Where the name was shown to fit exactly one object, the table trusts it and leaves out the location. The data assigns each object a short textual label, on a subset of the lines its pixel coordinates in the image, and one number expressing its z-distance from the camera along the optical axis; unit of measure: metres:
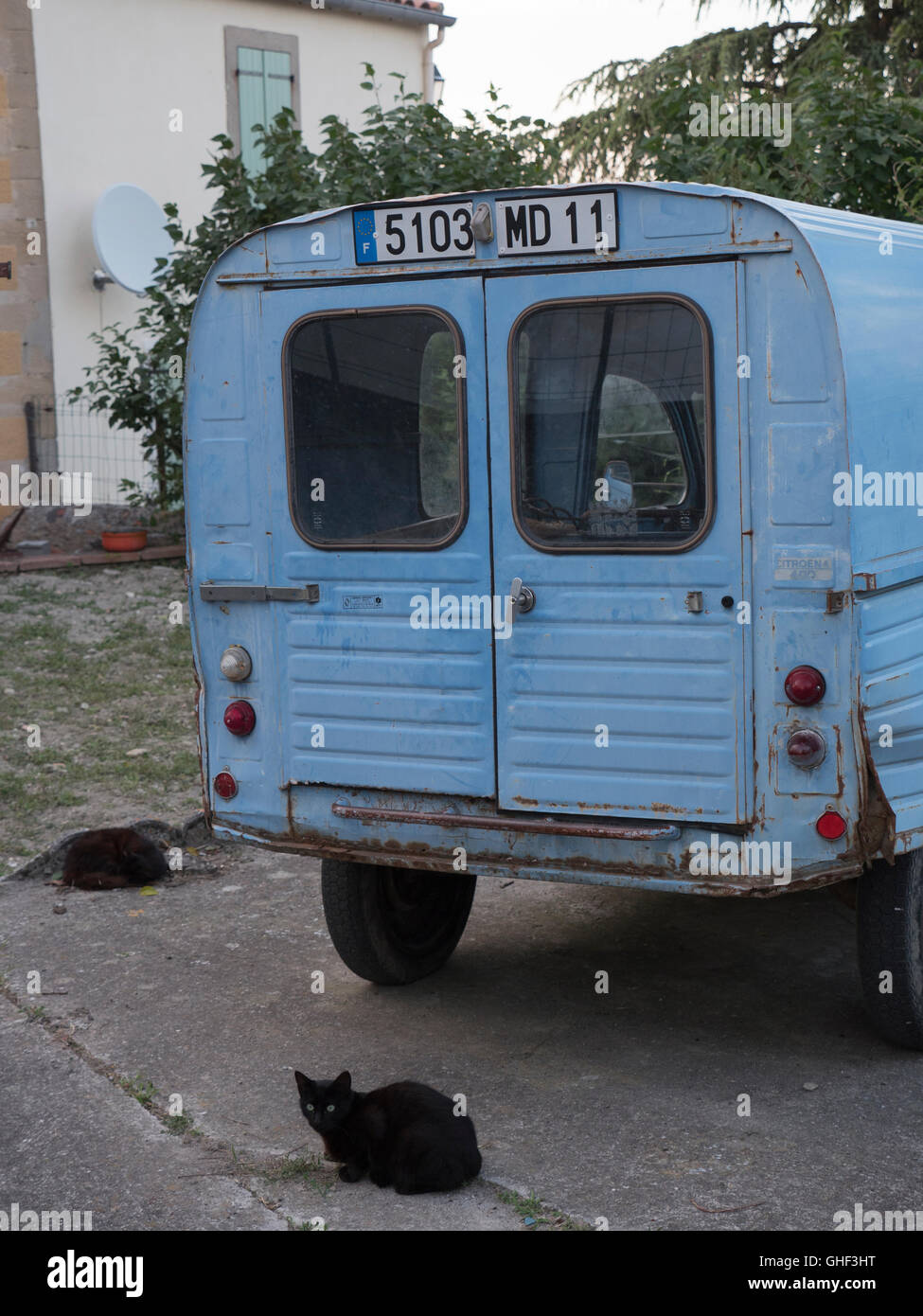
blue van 4.20
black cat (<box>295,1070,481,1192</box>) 3.93
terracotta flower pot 13.99
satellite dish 14.51
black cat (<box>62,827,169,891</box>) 6.69
